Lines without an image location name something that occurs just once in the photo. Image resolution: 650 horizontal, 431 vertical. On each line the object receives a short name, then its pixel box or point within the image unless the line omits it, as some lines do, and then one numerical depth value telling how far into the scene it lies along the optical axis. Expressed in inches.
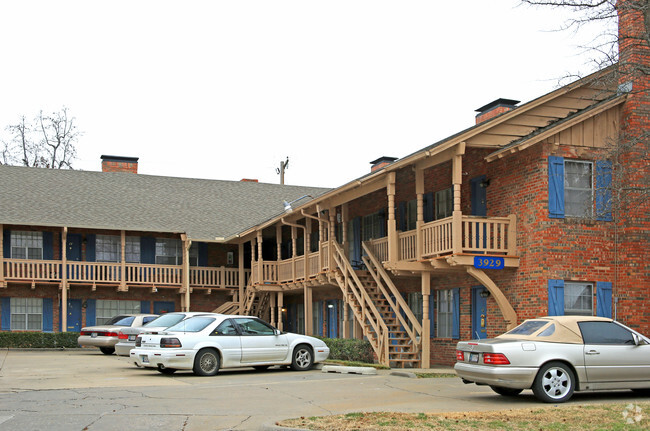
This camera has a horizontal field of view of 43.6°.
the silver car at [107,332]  1059.3
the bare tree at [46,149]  2134.6
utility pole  2412.6
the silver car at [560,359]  493.7
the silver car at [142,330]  806.5
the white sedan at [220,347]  696.4
